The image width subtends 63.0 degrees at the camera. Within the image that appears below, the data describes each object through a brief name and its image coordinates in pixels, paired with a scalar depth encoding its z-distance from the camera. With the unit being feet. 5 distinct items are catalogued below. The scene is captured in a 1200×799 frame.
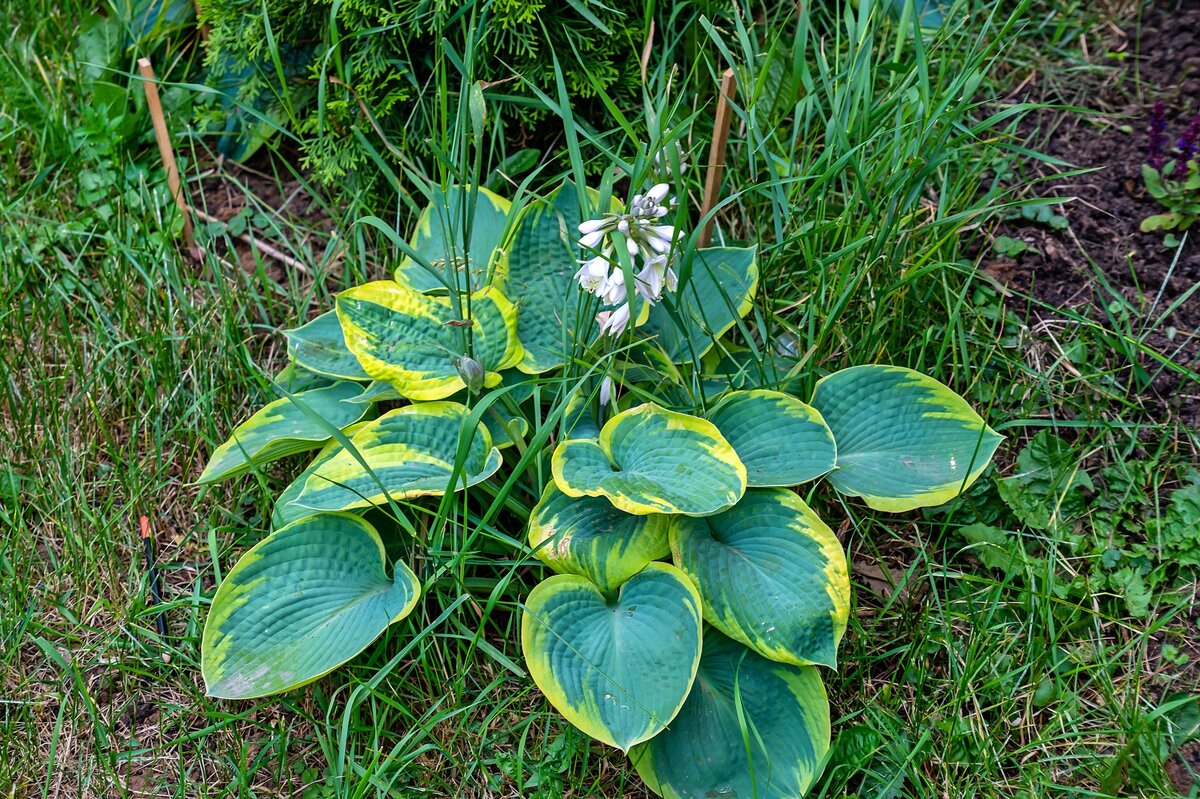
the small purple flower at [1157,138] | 7.97
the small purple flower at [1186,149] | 7.74
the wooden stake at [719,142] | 6.92
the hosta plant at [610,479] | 5.74
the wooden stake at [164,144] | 8.11
